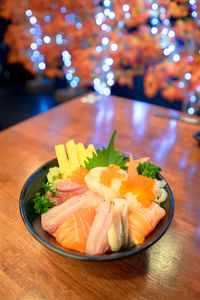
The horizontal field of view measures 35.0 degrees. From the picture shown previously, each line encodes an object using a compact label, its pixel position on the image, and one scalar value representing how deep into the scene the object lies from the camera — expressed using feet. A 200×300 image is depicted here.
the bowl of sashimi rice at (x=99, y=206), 1.15
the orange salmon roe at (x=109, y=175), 1.30
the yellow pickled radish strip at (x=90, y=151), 1.64
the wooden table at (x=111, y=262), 1.18
